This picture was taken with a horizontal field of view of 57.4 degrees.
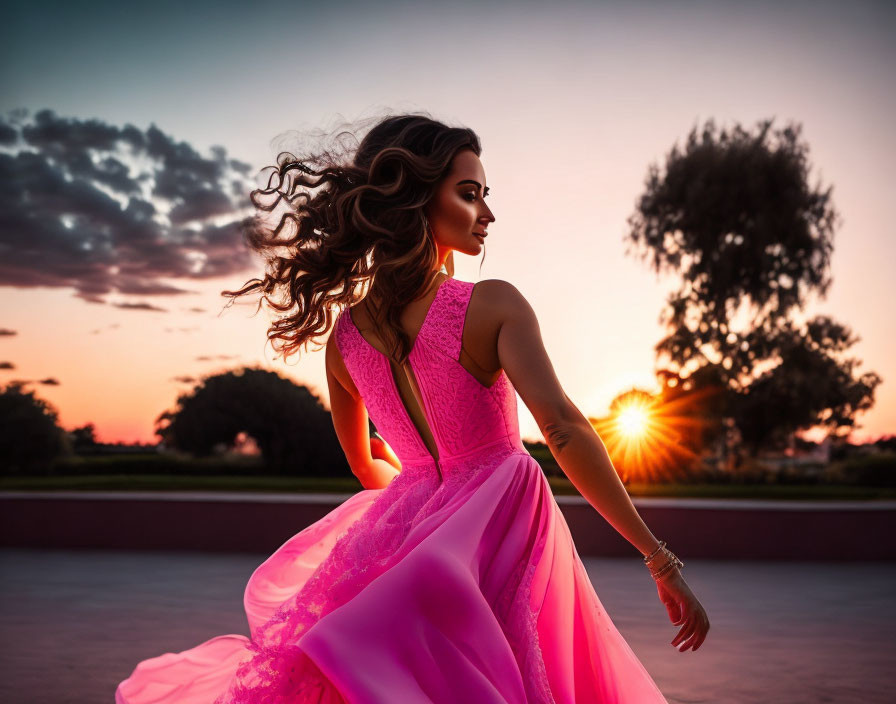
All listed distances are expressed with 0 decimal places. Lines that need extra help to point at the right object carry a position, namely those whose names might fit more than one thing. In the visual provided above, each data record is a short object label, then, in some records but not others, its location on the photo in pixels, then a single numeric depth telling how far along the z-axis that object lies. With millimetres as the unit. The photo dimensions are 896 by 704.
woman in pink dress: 1285
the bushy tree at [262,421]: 15664
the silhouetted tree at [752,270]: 18297
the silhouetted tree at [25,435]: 13227
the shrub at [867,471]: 14914
